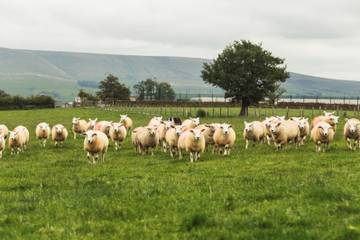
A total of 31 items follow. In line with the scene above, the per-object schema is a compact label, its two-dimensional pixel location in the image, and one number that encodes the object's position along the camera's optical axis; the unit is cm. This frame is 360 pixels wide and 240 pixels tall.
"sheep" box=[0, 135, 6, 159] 2462
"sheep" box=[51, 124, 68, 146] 3100
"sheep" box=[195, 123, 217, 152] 2606
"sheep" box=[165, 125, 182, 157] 2447
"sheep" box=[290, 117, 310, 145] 2802
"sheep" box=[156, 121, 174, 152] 2671
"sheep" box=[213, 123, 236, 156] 2445
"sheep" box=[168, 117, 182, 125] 3744
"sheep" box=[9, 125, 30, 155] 2694
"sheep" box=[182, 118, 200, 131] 3081
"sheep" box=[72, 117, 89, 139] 3725
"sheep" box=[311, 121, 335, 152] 2463
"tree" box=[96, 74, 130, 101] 14175
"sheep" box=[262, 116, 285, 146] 2925
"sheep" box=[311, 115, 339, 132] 3157
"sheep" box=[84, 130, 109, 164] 2275
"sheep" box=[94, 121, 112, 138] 3195
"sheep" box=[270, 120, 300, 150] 2633
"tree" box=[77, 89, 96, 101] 14212
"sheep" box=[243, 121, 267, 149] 2792
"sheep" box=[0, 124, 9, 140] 3095
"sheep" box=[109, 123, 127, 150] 2886
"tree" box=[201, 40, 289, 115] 7156
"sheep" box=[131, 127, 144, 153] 2620
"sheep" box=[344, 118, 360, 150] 2522
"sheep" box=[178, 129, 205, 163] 2242
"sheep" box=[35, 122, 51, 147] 3172
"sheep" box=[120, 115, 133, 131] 3984
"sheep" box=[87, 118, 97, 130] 3491
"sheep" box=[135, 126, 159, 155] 2542
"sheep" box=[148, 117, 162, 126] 3060
